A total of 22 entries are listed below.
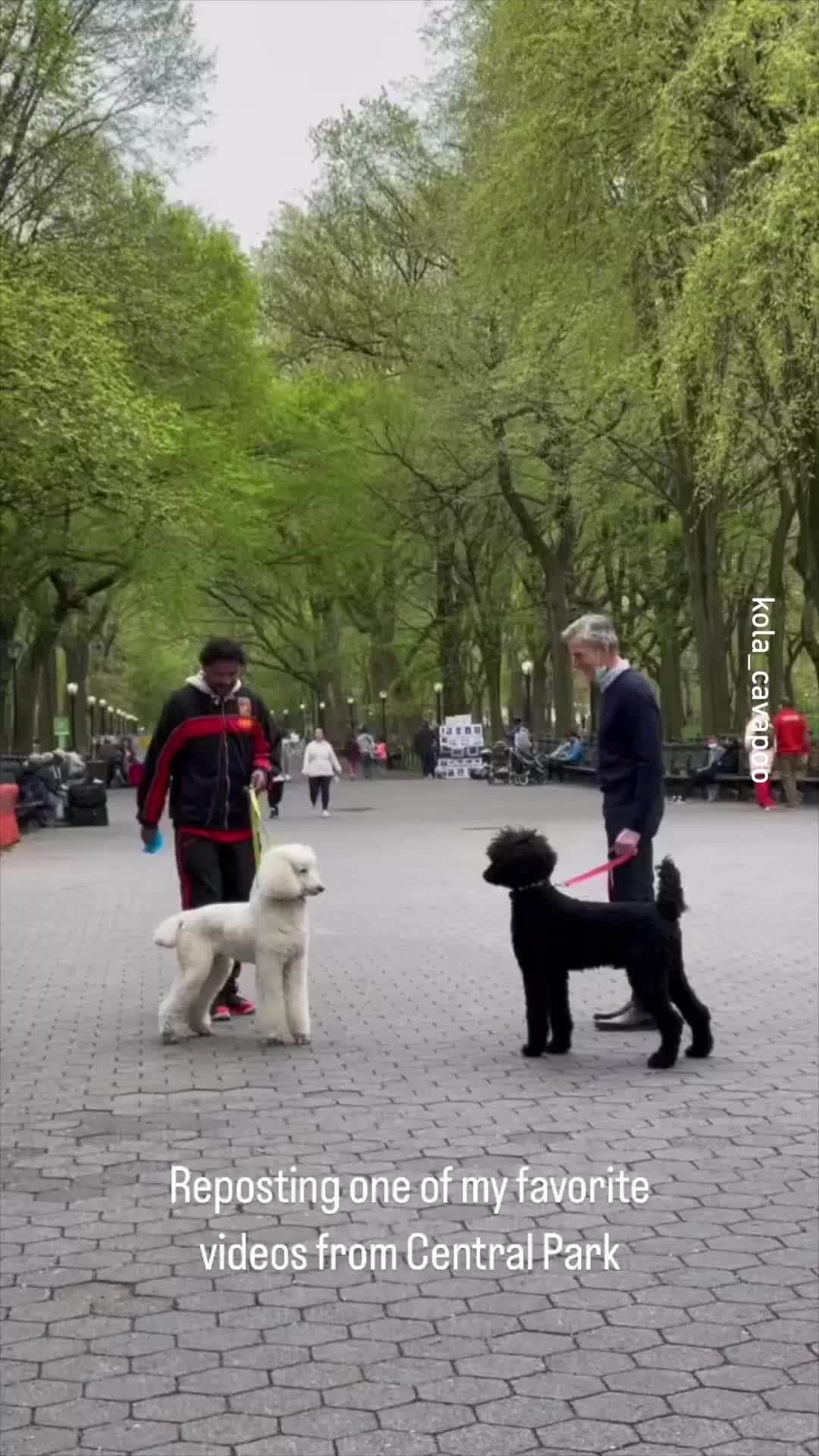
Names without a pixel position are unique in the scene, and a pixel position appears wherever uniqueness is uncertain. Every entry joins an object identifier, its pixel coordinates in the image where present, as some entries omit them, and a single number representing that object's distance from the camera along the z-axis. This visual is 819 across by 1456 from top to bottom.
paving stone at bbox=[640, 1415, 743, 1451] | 3.67
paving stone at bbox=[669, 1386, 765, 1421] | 3.81
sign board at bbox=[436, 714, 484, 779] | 49.72
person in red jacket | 26.45
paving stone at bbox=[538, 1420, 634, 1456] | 3.65
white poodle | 7.69
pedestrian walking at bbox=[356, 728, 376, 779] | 51.97
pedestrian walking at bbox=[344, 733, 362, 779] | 55.19
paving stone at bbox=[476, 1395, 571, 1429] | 3.79
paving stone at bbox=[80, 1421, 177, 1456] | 3.70
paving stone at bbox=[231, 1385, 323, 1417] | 3.86
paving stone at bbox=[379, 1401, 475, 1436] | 3.76
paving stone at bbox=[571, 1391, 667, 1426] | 3.80
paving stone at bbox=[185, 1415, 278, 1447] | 3.73
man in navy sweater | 7.89
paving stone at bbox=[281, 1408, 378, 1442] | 3.74
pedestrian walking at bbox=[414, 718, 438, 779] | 53.75
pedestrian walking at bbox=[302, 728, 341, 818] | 29.98
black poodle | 7.12
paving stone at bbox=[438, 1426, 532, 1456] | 3.64
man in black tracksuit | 8.57
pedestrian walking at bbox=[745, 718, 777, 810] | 26.52
